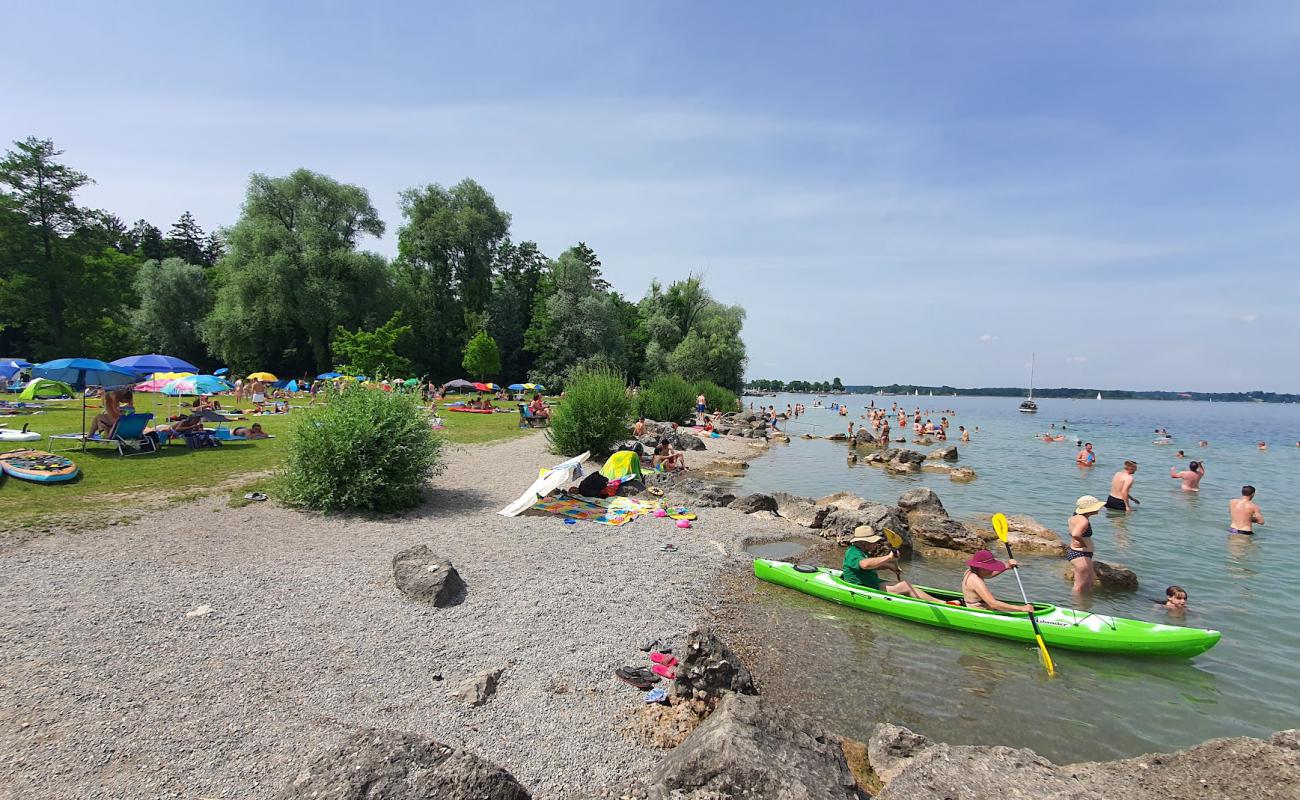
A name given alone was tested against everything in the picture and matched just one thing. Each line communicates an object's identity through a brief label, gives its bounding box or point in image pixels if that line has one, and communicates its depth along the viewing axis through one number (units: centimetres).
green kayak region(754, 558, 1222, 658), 766
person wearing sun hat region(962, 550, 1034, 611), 827
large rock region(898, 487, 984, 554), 1225
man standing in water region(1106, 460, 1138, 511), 1619
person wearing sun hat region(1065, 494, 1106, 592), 1023
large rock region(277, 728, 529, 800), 332
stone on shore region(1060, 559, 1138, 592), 1055
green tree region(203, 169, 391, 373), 4025
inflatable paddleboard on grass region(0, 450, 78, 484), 1118
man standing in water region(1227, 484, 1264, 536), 1472
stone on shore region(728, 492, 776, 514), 1455
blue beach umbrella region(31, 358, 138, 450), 1372
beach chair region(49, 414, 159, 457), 1439
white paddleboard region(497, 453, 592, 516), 1227
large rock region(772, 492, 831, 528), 1390
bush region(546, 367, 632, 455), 1950
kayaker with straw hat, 891
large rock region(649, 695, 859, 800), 370
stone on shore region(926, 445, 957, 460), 2775
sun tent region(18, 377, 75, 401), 2781
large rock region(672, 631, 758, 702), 553
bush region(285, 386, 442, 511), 1099
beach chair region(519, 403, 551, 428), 2733
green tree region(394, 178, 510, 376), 4897
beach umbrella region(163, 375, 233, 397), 1748
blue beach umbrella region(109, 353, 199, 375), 1566
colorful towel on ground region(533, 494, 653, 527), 1267
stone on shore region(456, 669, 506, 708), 543
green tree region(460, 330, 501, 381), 4538
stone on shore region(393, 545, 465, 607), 751
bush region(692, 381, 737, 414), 4456
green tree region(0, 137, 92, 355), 3662
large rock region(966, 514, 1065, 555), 1296
